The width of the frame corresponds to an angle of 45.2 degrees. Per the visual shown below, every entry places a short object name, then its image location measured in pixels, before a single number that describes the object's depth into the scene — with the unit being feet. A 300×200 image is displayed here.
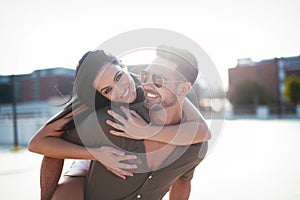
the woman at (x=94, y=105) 4.25
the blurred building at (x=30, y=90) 81.00
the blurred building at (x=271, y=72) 108.47
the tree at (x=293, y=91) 87.35
